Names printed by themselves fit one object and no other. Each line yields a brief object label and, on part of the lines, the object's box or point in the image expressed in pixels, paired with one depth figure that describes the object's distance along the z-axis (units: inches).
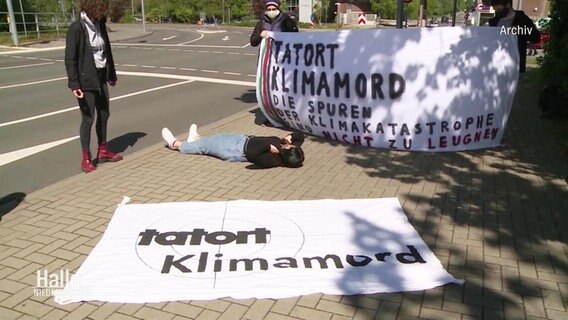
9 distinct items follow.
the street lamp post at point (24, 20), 1226.3
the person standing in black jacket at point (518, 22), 266.9
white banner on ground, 128.1
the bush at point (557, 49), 267.6
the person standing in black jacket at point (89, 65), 206.1
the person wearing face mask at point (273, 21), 298.4
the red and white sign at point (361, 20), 910.9
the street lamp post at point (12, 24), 995.3
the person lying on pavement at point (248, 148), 223.9
